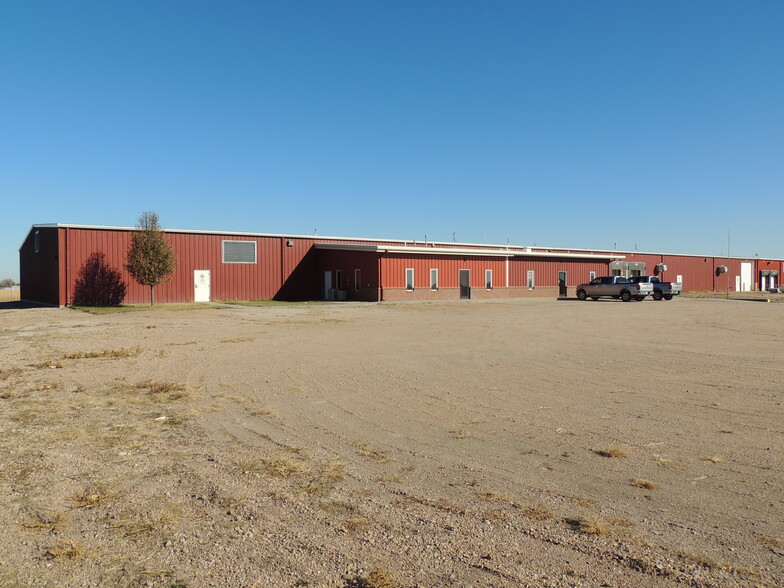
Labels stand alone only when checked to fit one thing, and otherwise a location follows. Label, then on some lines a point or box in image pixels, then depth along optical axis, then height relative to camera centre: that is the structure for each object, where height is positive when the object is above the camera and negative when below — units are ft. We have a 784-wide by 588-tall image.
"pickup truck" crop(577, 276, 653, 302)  144.05 -2.41
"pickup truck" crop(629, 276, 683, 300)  149.79 -2.09
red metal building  126.41 +2.73
